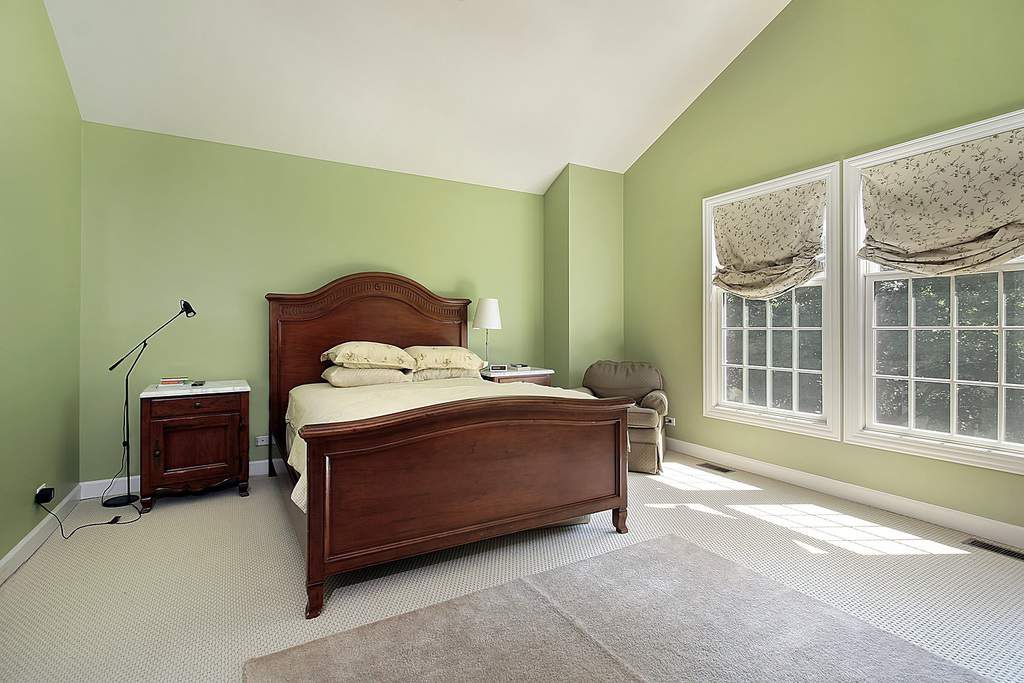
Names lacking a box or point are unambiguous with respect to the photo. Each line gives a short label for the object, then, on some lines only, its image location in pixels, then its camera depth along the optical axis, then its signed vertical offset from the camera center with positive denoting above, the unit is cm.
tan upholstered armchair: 387 -45
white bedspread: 232 -31
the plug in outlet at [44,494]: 262 -80
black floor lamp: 321 -70
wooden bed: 200 -61
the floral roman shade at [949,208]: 257 +75
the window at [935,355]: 268 -7
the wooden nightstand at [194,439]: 306 -61
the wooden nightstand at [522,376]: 425 -28
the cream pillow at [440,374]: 387 -24
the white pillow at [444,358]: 394 -12
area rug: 163 -106
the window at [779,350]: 341 -5
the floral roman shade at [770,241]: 347 +76
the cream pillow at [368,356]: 361 -10
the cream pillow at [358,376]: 352 -24
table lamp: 436 +23
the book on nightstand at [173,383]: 324 -27
